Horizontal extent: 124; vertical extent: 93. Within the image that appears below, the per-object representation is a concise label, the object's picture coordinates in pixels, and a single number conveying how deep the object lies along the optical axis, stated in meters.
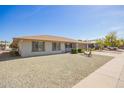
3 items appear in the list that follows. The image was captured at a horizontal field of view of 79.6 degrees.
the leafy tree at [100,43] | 25.79
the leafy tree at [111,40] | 27.98
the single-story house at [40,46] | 9.53
